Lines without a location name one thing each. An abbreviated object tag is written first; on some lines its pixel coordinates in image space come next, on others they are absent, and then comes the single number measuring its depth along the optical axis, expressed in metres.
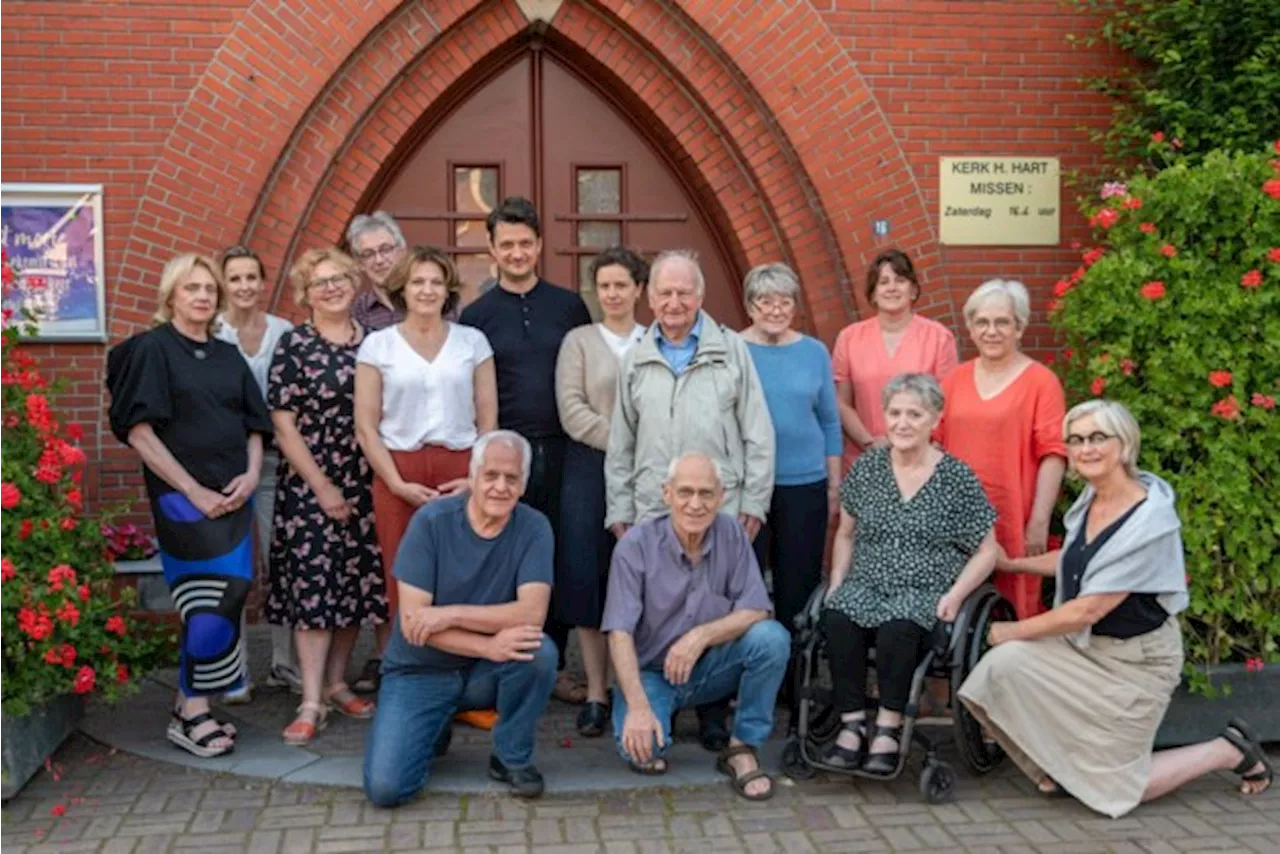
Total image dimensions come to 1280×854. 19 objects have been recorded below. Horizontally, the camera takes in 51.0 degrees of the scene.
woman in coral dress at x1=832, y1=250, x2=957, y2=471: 5.74
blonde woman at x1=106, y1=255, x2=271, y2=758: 4.98
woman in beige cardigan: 5.29
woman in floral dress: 5.28
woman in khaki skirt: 4.53
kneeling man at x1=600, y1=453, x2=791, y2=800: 4.65
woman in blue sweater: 5.36
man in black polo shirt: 5.39
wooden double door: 7.81
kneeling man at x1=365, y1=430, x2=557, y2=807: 4.54
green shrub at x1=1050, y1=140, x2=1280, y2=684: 4.97
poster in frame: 6.97
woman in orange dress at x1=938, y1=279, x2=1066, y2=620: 5.19
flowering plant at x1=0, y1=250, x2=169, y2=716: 4.59
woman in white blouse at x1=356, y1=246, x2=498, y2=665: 5.18
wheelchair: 4.64
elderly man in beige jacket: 5.07
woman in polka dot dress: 4.68
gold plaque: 7.63
